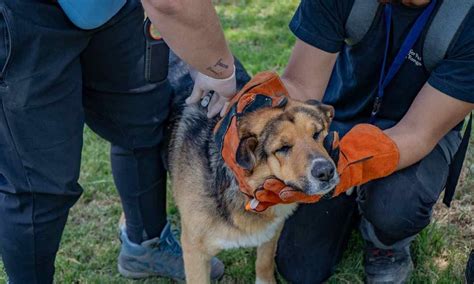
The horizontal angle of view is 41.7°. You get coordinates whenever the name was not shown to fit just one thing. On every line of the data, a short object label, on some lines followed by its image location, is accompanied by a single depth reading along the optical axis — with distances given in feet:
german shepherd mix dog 7.94
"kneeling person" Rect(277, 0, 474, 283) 8.93
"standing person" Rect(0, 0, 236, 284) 7.53
